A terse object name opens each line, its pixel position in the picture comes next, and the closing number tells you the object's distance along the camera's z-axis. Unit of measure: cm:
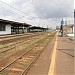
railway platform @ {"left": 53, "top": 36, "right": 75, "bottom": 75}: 421
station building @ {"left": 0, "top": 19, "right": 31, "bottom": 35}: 2555
